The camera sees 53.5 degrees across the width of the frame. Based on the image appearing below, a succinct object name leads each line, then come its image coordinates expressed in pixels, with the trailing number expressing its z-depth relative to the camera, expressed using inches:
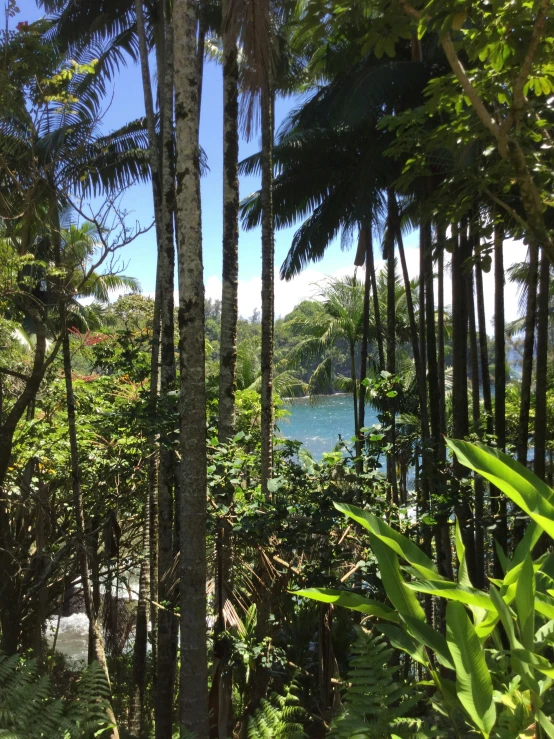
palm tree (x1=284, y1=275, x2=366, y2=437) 579.8
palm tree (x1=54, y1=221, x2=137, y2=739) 214.4
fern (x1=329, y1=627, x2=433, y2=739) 84.0
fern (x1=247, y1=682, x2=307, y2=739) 118.3
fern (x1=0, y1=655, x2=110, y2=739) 105.8
